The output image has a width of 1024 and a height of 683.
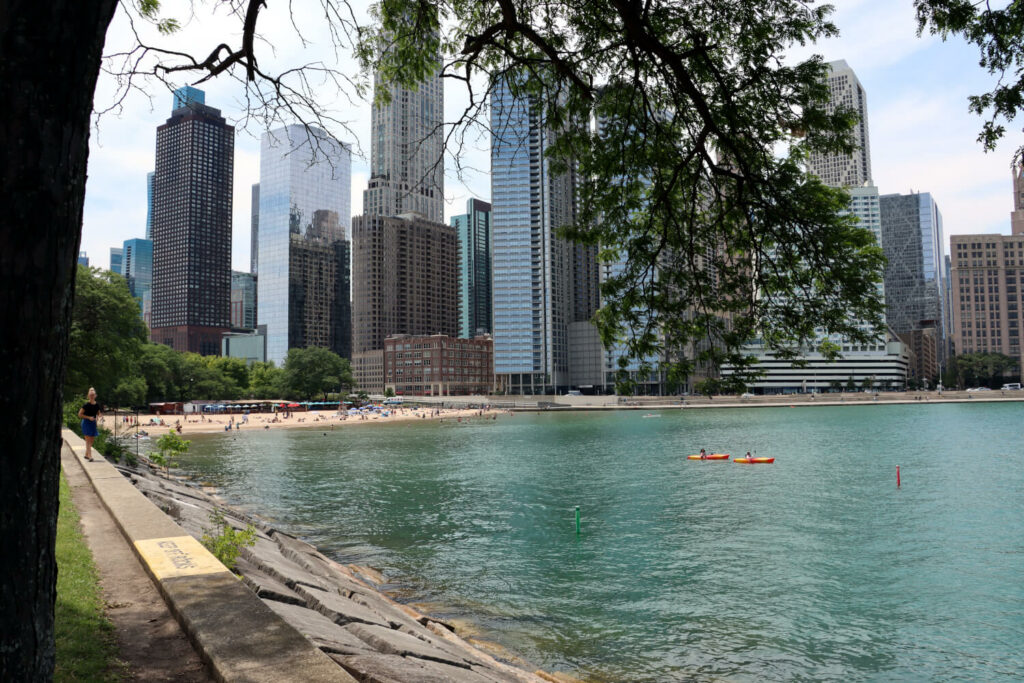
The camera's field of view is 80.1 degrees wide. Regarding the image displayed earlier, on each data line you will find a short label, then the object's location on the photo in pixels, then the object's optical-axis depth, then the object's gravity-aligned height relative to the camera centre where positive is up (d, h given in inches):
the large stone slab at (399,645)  327.9 -153.5
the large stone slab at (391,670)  225.1 -118.2
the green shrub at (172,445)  984.2 -114.6
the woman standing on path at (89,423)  779.4 -60.5
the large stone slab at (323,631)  267.3 -130.2
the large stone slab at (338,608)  387.9 -157.5
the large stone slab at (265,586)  357.1 -140.1
